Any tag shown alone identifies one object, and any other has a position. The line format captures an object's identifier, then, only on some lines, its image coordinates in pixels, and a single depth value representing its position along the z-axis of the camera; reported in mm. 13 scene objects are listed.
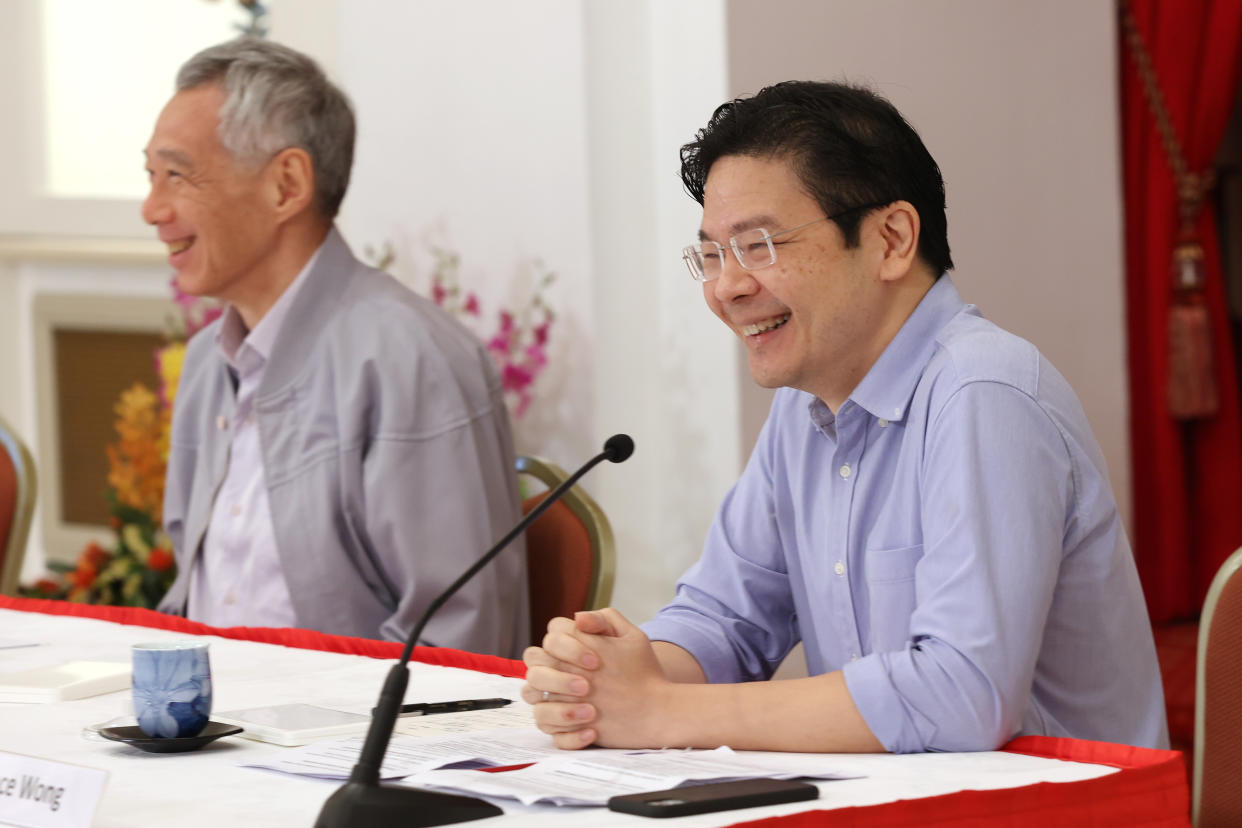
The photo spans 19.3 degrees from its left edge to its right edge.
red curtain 5564
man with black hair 2740
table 2534
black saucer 2735
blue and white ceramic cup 2739
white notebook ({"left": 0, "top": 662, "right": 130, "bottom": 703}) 2969
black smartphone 2524
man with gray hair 3595
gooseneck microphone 2500
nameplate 2524
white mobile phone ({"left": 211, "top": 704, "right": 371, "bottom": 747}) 2775
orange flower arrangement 4751
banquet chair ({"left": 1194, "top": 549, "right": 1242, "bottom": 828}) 2967
